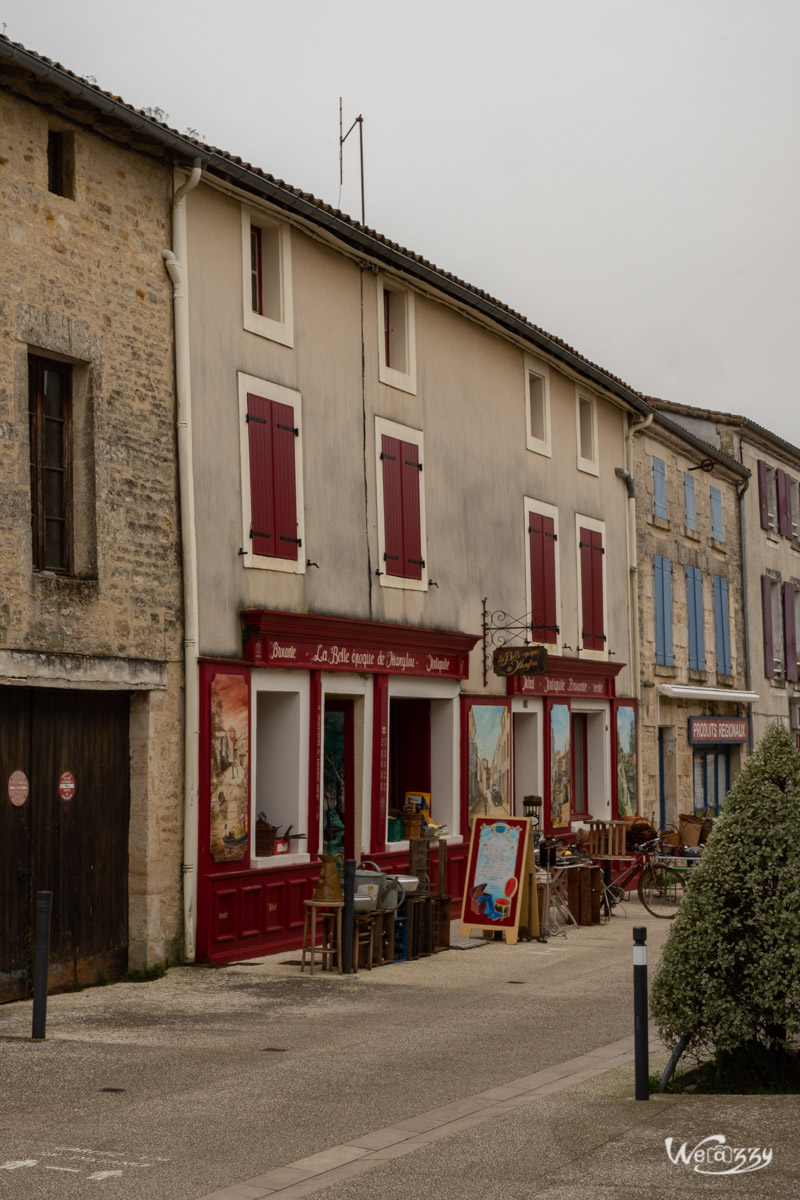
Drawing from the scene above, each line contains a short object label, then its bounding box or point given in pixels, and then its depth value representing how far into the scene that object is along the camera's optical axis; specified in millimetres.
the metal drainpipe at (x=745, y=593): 27672
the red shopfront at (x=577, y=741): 19156
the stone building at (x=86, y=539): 10977
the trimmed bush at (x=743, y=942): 7410
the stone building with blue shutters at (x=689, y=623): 23203
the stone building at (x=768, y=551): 28297
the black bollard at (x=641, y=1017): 7148
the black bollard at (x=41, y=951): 8984
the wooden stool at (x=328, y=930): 12445
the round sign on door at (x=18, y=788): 10938
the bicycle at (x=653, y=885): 17031
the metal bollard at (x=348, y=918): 12250
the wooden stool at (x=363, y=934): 12516
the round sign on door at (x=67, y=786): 11484
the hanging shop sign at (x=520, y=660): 16844
